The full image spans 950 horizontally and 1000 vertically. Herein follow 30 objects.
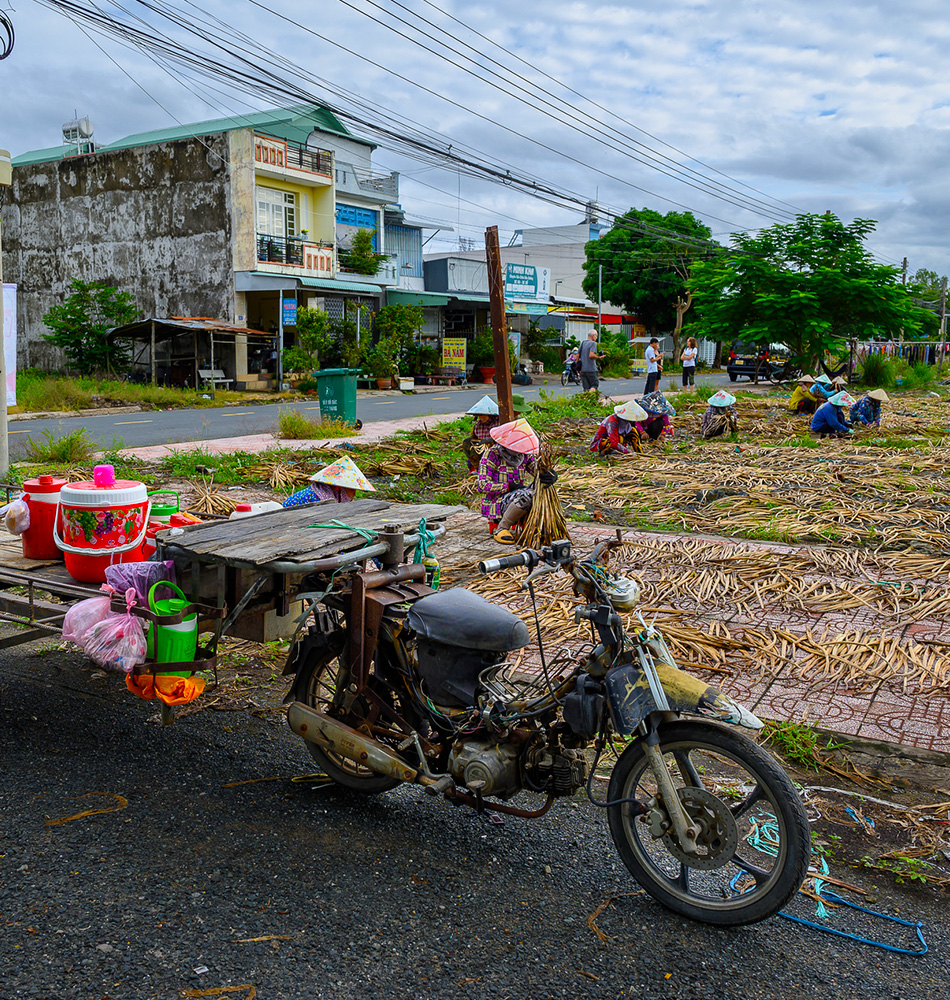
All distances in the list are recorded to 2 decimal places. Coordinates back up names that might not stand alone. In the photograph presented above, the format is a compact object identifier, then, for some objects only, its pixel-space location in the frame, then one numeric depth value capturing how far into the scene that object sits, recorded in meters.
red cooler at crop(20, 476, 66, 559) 4.15
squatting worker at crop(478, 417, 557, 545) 7.62
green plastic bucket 3.32
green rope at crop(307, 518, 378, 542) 3.43
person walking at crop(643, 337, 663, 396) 22.69
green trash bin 15.91
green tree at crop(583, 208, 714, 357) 51.31
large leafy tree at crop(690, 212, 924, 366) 25.59
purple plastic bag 3.35
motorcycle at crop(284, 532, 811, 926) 2.76
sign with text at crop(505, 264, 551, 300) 40.31
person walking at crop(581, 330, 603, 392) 21.97
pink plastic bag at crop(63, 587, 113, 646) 3.50
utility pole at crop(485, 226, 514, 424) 8.37
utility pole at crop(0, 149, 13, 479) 7.54
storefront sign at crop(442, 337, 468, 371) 34.81
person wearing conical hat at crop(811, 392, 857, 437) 14.86
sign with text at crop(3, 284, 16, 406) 8.30
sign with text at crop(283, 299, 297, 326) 29.33
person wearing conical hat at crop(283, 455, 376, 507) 4.99
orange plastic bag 3.45
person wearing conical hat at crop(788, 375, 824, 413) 18.44
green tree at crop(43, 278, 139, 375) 28.19
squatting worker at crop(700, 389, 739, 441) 15.35
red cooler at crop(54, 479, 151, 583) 3.79
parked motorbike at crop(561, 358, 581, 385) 32.27
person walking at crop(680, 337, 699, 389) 26.62
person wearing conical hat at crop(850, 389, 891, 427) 16.02
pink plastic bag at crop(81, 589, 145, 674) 3.36
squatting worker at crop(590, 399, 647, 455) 12.57
